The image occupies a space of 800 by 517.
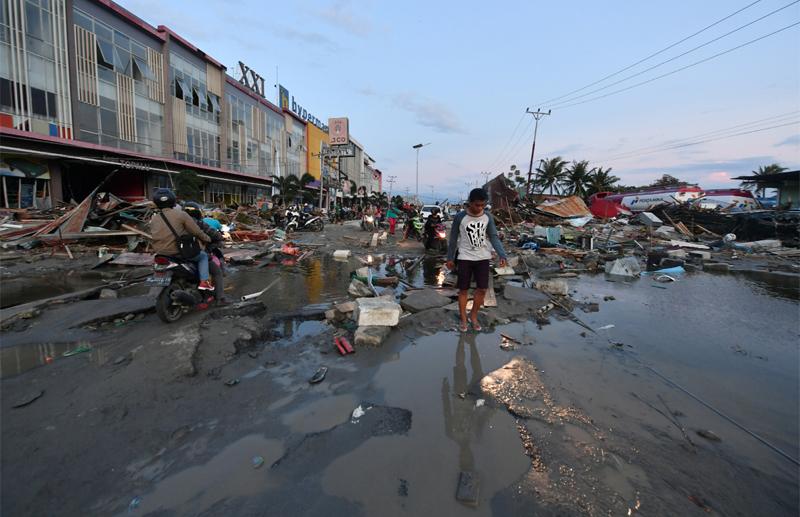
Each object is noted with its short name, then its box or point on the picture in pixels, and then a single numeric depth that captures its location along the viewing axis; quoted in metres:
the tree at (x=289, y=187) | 32.38
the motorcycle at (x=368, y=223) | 20.13
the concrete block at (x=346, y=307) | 4.92
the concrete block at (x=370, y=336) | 4.04
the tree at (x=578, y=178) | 46.53
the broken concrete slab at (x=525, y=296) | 5.84
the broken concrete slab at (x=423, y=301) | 5.31
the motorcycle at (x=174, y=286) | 4.50
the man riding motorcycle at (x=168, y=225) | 4.53
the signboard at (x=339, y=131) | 40.59
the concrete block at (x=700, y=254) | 12.72
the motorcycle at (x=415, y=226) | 15.97
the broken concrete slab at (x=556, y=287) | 6.67
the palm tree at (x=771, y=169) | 45.98
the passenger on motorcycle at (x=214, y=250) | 5.15
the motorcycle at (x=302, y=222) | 19.16
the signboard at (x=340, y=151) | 37.97
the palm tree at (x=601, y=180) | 46.41
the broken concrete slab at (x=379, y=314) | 4.40
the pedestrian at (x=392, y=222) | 19.73
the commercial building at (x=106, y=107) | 15.87
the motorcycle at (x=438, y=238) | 12.45
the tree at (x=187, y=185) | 21.03
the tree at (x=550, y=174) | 47.78
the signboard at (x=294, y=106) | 42.60
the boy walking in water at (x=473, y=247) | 4.54
